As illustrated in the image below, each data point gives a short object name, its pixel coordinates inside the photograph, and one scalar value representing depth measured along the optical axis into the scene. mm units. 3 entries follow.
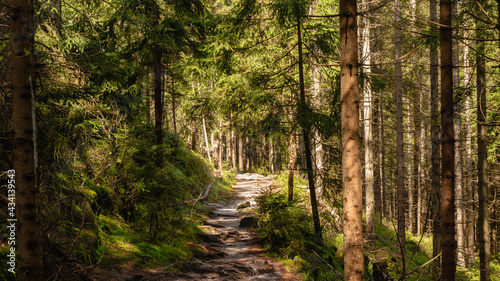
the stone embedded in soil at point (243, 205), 15656
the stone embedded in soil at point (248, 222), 12094
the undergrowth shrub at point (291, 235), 8859
